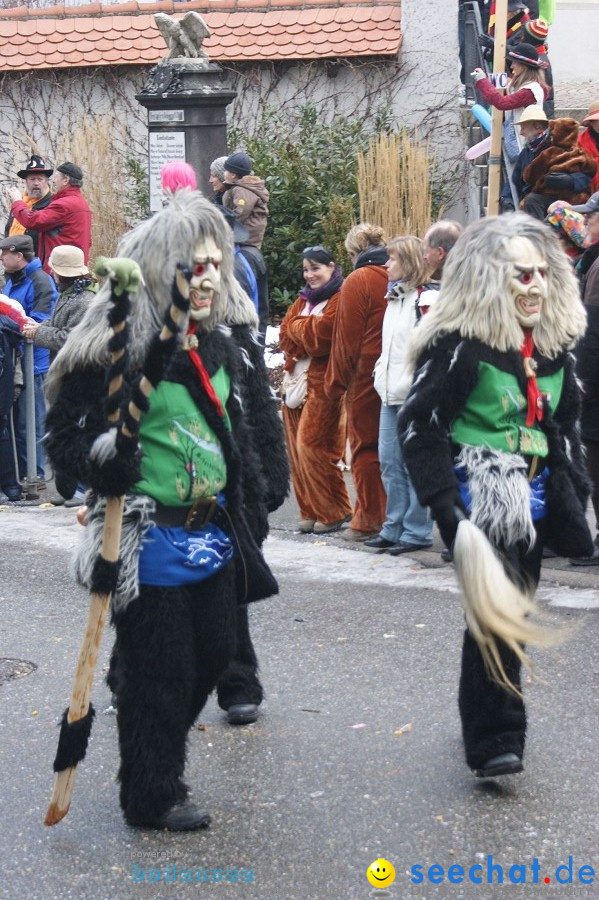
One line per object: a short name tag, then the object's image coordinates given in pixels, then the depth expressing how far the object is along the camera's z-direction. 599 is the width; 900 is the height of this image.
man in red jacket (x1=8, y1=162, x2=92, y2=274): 12.09
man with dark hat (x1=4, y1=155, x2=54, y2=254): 12.53
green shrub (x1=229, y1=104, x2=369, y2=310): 13.79
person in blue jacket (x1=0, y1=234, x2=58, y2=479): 10.41
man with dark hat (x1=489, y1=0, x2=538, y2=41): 12.34
